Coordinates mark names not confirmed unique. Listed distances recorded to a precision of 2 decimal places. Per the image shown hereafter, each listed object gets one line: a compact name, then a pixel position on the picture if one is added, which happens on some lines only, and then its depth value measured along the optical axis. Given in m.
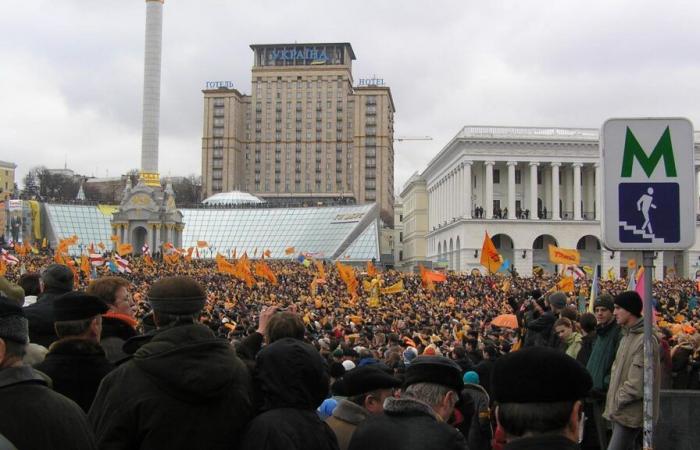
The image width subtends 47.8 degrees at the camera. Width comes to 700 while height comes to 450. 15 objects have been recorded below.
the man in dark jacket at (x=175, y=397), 3.62
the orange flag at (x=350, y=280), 30.46
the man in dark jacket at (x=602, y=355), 6.92
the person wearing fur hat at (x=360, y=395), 4.50
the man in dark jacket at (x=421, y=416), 3.68
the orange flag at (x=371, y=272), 38.34
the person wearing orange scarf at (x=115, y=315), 5.06
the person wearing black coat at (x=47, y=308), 5.50
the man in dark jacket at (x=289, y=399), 3.73
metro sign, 4.49
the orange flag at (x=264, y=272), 37.14
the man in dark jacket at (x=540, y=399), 2.94
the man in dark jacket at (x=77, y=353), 4.25
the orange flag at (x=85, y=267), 36.59
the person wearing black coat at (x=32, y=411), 3.14
